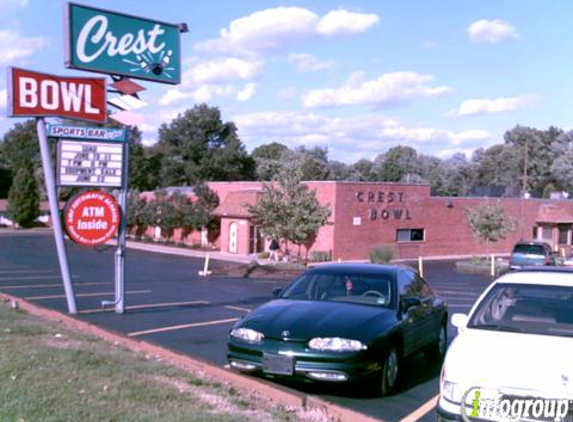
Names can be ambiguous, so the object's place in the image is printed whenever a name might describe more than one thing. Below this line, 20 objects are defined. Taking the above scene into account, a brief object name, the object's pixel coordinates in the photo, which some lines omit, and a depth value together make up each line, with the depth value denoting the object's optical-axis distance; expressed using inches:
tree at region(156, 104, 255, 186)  3122.5
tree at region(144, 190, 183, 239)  1936.5
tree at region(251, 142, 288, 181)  3956.7
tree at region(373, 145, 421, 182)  3644.2
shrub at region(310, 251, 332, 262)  1481.3
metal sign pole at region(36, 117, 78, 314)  534.6
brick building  1518.2
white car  213.5
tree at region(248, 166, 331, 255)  1230.3
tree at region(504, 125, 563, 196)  3403.1
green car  302.5
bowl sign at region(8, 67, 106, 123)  516.7
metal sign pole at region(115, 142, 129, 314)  558.6
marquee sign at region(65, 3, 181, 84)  546.6
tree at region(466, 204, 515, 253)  1476.4
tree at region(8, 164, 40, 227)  2955.2
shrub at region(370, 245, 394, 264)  1343.5
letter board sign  544.7
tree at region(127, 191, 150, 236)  2052.2
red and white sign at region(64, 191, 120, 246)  544.4
